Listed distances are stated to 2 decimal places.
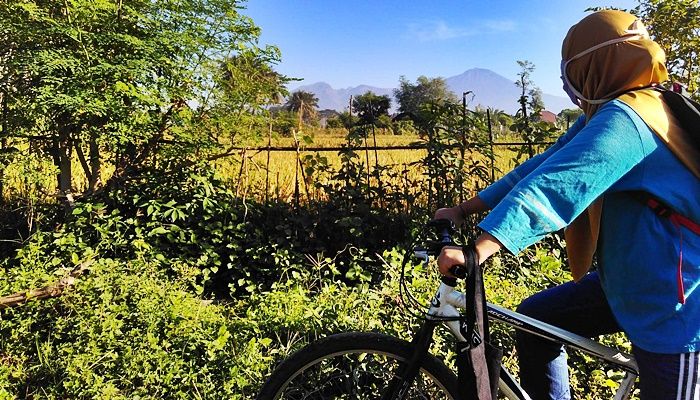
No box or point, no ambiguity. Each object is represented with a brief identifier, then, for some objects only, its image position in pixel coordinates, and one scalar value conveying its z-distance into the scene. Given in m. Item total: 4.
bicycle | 1.77
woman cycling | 1.39
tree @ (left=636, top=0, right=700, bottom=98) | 4.71
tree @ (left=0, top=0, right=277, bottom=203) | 3.79
